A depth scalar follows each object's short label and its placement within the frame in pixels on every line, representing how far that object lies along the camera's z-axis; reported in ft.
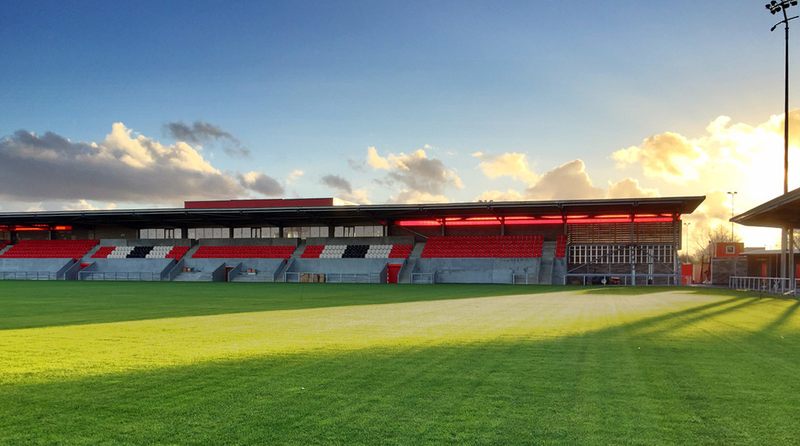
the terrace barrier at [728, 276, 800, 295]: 101.04
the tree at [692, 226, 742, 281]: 393.50
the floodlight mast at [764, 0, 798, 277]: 109.09
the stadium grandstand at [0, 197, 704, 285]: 156.25
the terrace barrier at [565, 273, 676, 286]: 148.77
